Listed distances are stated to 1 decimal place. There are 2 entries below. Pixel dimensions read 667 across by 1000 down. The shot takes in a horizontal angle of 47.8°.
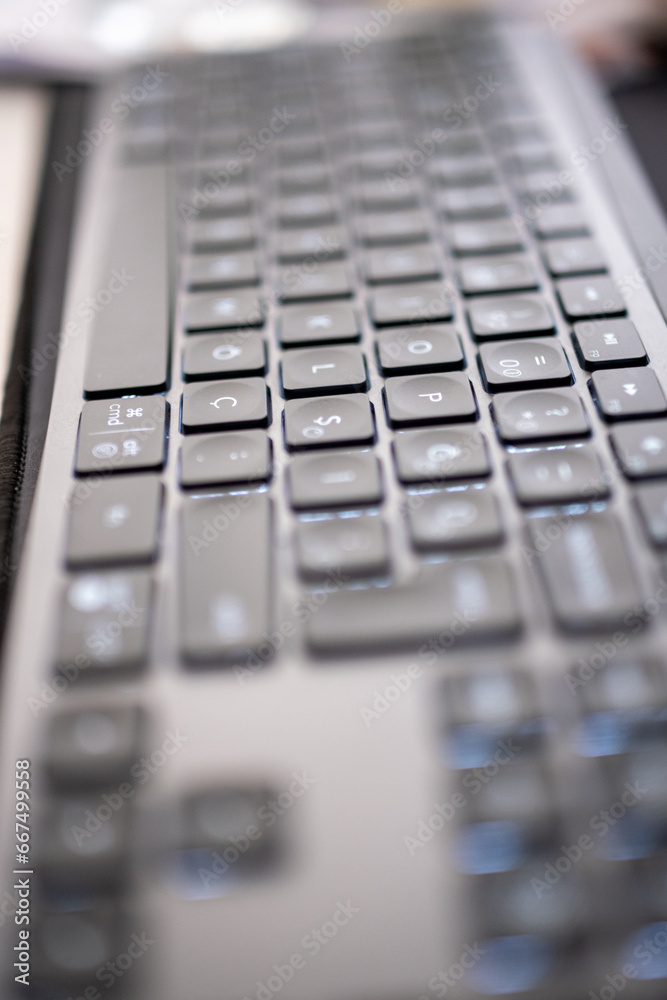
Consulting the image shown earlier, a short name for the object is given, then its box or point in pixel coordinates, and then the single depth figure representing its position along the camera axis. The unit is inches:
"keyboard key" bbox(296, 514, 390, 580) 7.8
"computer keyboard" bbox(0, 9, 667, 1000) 6.2
